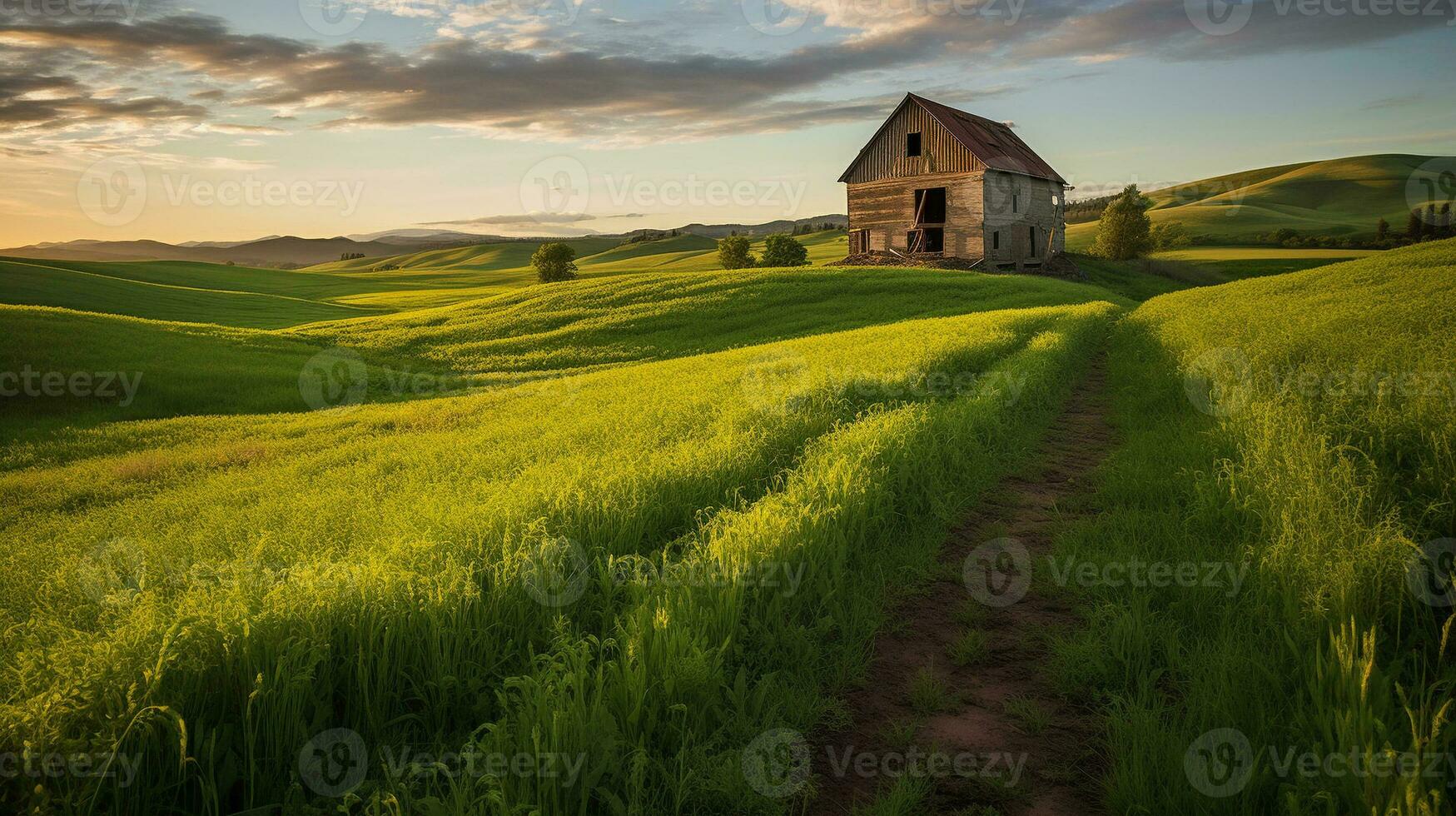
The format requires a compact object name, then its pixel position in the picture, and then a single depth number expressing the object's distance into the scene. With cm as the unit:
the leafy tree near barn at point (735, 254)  7294
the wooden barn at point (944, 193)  4569
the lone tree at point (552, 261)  7188
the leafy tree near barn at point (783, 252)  6906
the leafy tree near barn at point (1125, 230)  6506
